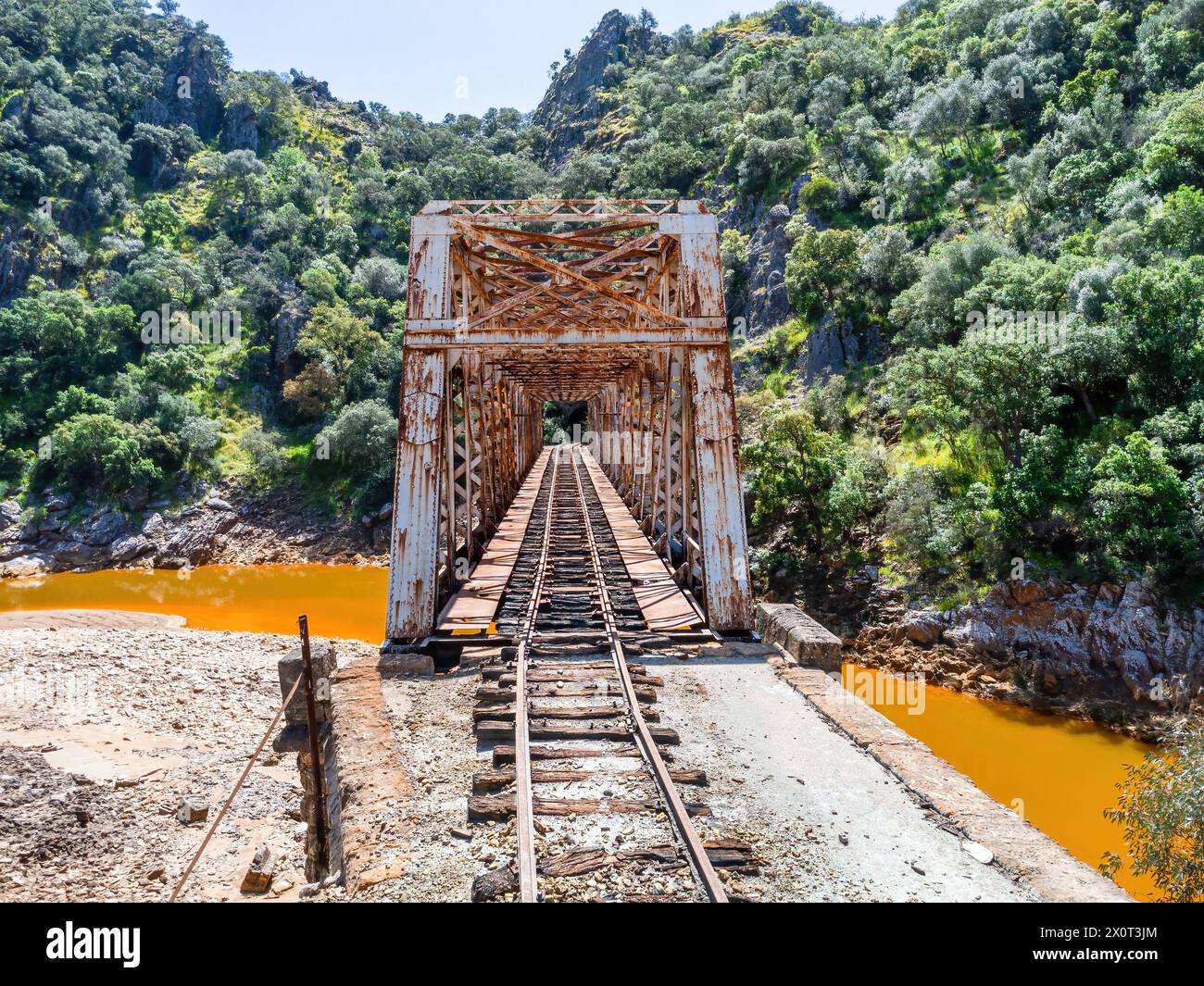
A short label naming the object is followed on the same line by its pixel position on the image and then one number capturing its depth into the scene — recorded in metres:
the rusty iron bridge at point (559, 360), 8.45
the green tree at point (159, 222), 60.84
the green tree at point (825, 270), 34.72
